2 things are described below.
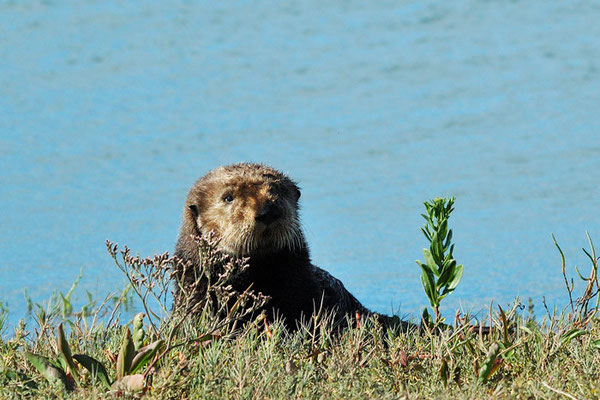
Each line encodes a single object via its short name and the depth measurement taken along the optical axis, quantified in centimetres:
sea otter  1057
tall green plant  970
